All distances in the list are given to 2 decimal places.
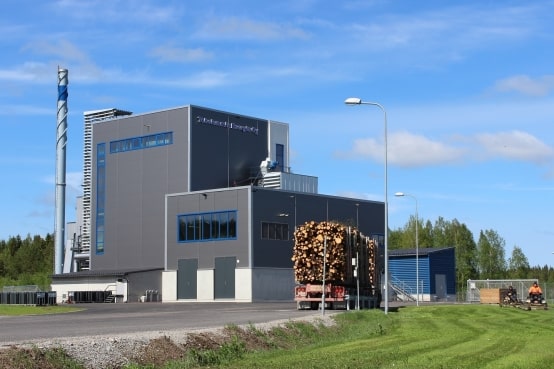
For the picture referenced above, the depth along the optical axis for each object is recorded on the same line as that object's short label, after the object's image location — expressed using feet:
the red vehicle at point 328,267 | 149.79
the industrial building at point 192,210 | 238.68
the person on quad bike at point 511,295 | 190.37
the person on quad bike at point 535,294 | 177.37
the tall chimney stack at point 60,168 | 302.66
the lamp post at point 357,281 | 146.53
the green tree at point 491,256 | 438.40
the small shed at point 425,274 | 281.74
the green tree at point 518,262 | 442.91
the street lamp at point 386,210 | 124.81
